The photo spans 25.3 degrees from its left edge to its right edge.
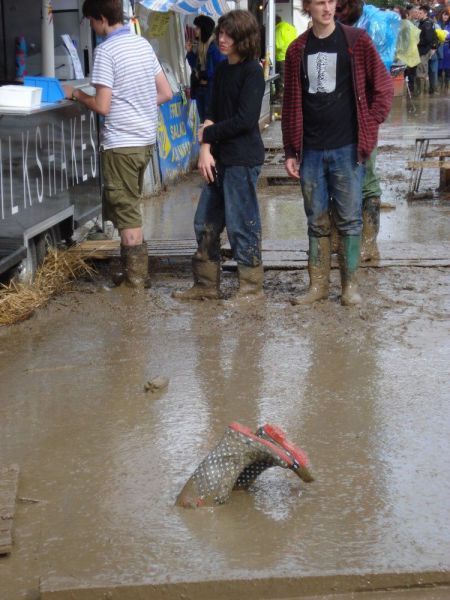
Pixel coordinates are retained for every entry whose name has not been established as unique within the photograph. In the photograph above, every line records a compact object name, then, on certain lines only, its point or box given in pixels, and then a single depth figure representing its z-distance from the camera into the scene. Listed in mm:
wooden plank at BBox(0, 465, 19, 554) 3479
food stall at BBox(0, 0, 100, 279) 6531
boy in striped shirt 6660
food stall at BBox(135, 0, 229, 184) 11719
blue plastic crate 7410
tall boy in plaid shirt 6148
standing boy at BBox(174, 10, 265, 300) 6238
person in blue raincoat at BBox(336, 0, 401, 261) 7340
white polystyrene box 6465
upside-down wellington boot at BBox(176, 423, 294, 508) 3756
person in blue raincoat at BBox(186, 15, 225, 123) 12258
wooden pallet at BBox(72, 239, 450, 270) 7492
